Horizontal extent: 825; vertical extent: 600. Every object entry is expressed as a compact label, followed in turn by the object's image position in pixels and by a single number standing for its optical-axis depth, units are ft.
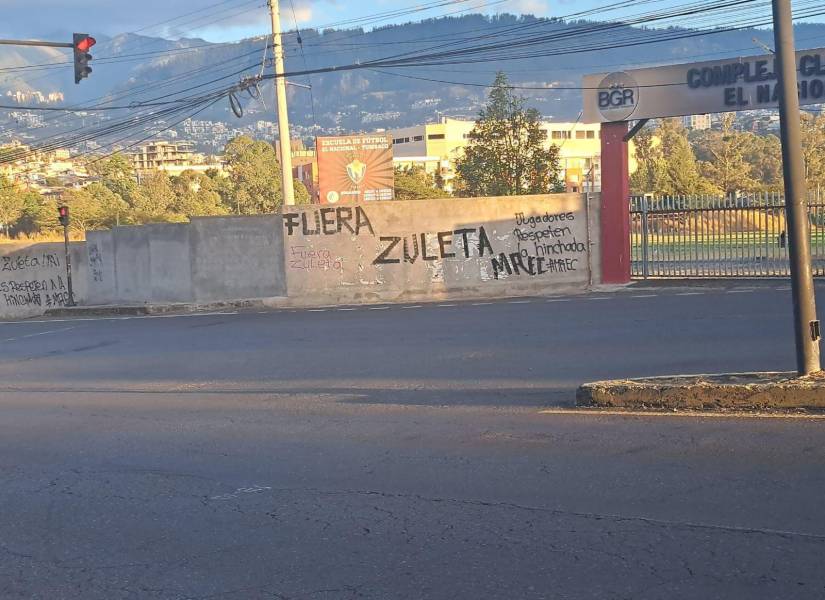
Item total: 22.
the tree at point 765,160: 241.76
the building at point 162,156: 534.78
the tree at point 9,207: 213.11
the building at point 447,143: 355.77
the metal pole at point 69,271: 100.01
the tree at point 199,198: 213.25
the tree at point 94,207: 193.57
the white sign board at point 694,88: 72.28
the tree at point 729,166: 207.92
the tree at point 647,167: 205.05
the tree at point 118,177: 243.81
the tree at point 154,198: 218.32
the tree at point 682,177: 178.19
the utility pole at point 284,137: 93.45
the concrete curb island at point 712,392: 27.86
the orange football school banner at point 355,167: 136.67
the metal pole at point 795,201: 29.19
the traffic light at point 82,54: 65.10
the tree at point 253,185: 219.20
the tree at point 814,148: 183.83
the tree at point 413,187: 212.43
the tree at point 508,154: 139.03
